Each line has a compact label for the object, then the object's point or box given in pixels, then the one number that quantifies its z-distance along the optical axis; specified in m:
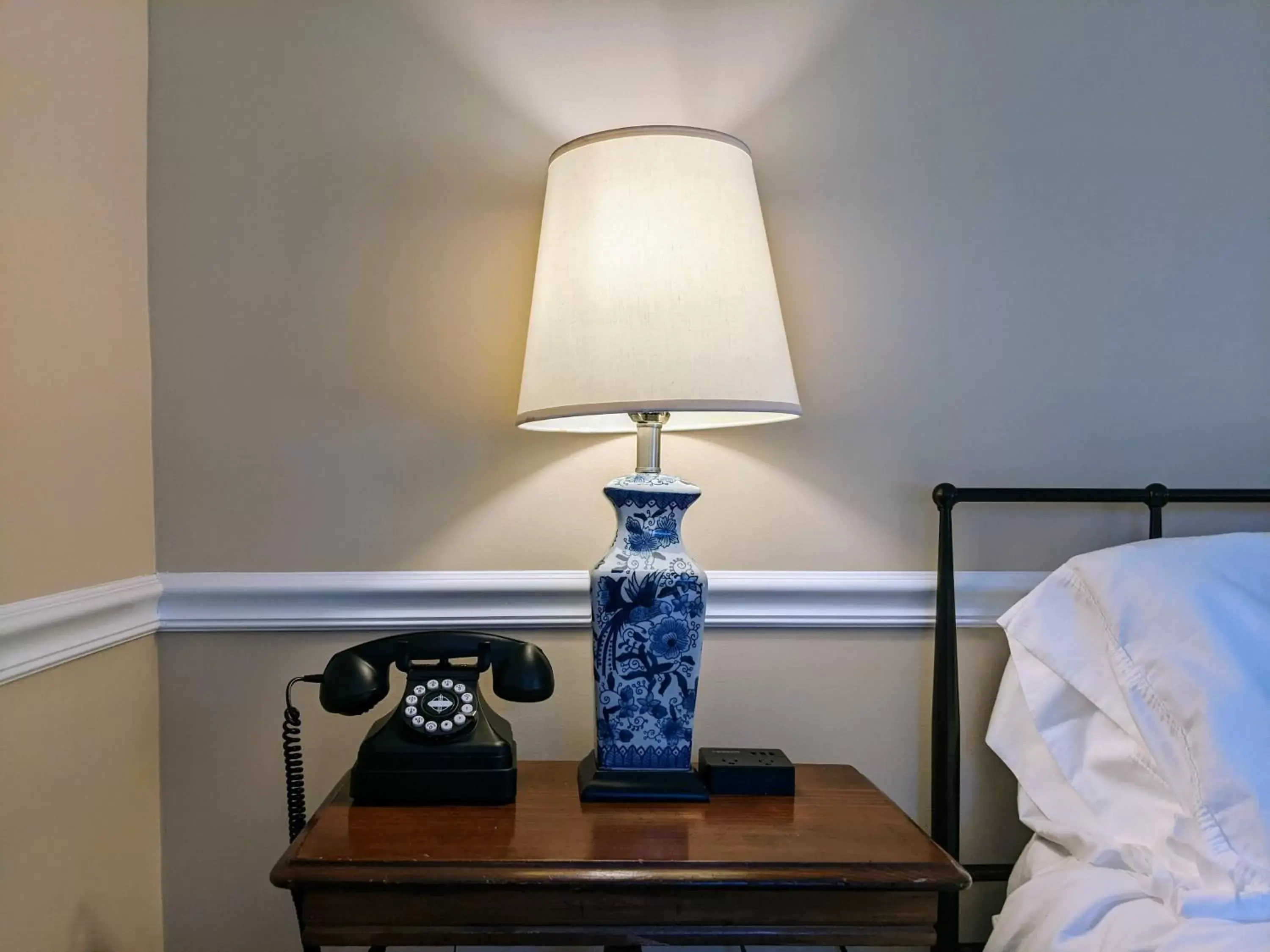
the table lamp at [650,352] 0.92
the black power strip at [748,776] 1.03
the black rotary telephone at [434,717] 0.98
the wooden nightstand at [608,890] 0.83
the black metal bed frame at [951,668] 1.21
